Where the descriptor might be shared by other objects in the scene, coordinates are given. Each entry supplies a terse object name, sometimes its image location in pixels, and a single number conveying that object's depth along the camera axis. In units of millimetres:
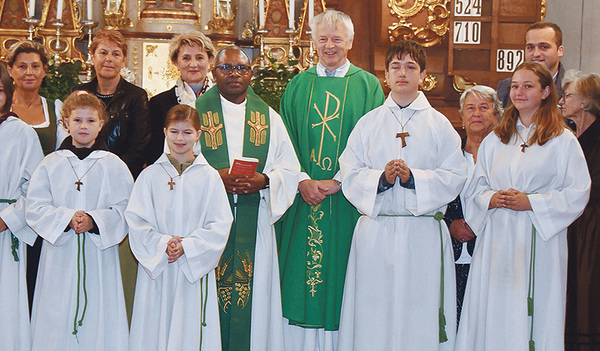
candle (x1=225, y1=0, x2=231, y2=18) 7367
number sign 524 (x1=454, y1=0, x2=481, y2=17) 7680
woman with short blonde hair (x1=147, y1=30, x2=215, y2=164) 5609
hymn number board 7660
